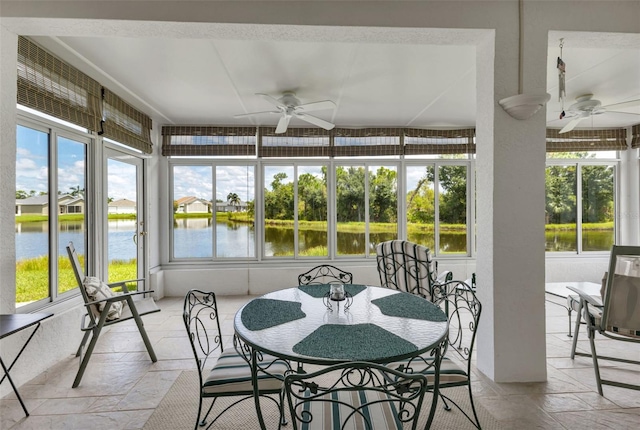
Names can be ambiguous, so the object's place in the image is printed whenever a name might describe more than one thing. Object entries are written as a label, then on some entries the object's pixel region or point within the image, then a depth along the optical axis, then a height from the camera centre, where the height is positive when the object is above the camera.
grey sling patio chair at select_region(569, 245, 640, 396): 2.09 -0.58
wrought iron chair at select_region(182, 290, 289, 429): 1.56 -0.84
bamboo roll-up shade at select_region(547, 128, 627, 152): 5.23 +1.22
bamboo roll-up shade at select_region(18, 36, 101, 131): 2.44 +1.12
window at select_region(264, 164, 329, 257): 5.13 +0.05
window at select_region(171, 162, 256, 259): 5.03 +0.05
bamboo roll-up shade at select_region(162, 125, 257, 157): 4.87 +1.16
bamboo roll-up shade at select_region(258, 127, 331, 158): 4.98 +1.14
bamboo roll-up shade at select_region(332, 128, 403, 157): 5.04 +1.17
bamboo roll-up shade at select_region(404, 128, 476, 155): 5.12 +1.19
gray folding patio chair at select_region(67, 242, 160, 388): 2.49 -0.82
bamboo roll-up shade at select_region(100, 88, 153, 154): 3.50 +1.12
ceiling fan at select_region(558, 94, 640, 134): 3.66 +1.27
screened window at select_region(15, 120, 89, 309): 2.64 +0.06
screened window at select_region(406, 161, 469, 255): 5.27 +0.13
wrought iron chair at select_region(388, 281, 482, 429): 1.61 -0.82
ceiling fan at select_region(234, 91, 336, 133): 3.33 +1.18
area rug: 1.89 -1.27
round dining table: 1.32 -0.58
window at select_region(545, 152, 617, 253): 5.39 +0.20
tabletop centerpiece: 1.96 -0.53
